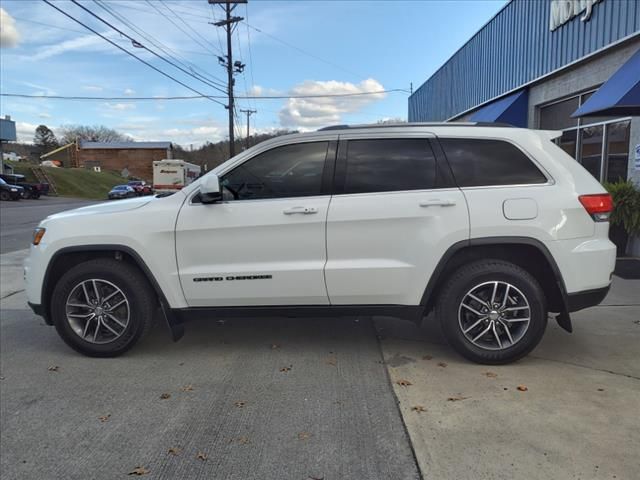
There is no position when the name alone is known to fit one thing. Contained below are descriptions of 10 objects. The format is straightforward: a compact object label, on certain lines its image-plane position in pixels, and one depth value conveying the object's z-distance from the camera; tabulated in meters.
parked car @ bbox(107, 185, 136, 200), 49.59
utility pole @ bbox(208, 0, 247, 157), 33.28
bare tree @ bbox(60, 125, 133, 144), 125.48
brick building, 94.88
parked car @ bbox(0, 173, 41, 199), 40.88
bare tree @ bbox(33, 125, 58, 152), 114.38
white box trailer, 39.69
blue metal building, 8.21
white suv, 4.08
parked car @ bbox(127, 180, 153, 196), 57.59
